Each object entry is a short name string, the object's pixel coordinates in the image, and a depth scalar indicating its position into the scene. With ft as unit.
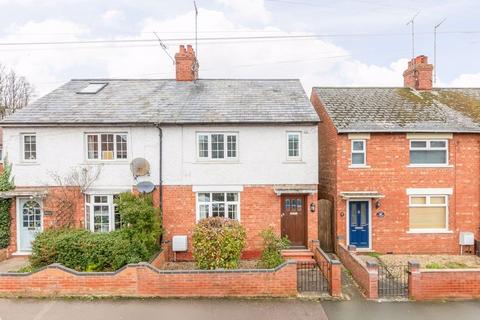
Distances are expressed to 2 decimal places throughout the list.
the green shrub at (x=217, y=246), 35.81
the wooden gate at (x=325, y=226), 49.55
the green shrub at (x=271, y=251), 36.58
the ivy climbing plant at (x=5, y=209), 45.92
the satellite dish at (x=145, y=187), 45.24
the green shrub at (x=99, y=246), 36.04
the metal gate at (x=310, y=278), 35.24
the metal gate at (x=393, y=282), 34.04
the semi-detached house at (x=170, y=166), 45.91
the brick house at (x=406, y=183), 47.85
